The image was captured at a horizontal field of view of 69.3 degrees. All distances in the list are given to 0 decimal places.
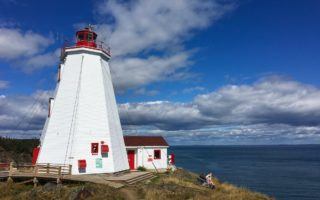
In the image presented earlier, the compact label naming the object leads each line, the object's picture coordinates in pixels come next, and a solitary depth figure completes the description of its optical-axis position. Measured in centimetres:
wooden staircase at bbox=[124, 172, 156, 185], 1554
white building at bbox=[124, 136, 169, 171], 2252
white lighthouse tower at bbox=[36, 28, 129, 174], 1658
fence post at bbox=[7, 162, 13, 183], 1557
